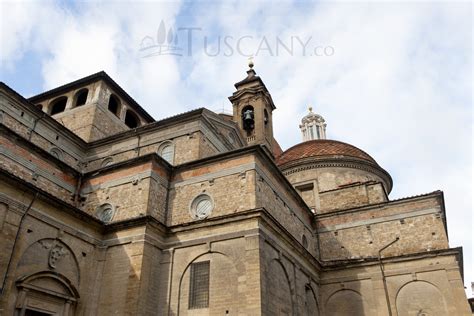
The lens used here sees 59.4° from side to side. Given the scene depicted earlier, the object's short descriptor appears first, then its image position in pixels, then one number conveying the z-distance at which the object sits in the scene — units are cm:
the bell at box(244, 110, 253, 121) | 2767
